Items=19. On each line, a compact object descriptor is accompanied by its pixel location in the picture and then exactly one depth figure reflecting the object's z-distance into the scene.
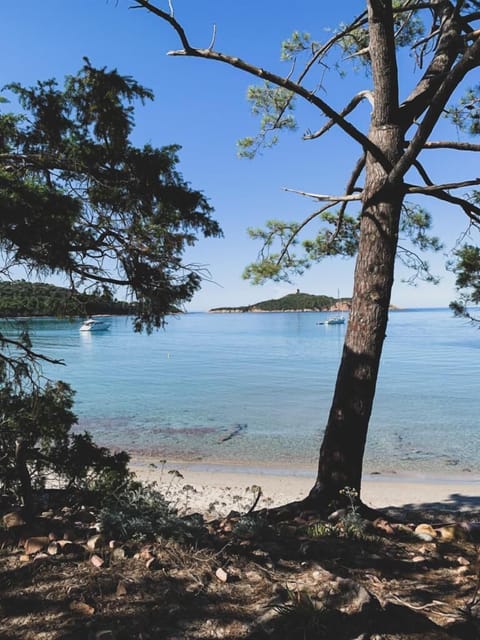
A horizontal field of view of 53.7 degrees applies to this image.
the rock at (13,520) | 3.10
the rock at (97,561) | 2.72
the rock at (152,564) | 2.71
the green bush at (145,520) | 3.06
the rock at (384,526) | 3.57
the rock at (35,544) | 2.87
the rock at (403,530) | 3.57
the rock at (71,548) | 2.88
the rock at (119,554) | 2.83
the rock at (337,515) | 3.69
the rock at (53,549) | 2.84
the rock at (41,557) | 2.76
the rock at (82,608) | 2.27
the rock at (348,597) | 2.25
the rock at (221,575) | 2.61
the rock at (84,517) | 3.43
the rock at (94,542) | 2.94
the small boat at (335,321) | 115.69
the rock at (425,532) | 3.49
